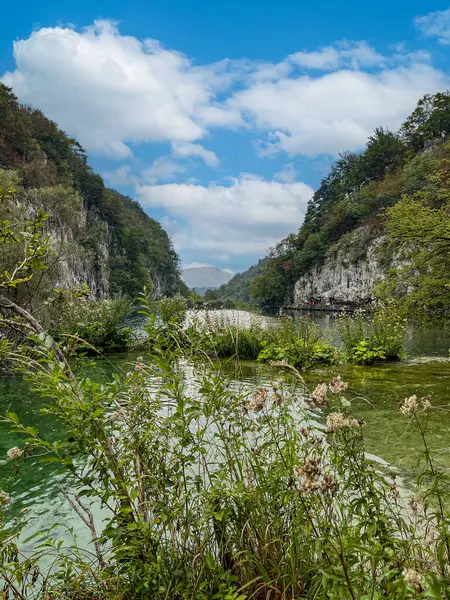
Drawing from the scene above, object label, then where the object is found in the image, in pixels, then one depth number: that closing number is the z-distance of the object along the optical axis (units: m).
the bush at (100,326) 15.52
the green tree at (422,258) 11.91
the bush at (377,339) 12.58
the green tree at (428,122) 62.56
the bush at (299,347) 12.11
